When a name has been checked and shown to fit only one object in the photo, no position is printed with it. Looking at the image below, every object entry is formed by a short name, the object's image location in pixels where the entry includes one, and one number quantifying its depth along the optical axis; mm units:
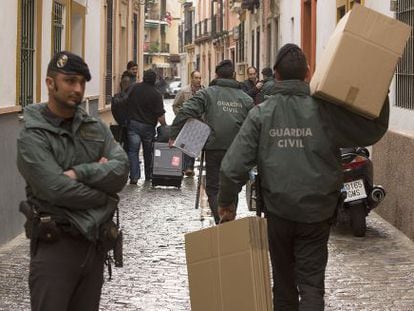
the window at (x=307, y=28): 20250
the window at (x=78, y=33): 15617
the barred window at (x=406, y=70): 11086
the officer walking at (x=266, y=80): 14930
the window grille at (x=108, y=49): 21984
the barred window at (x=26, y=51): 10905
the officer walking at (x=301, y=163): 5508
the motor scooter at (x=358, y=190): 10375
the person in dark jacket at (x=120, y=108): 15852
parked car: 70450
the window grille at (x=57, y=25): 12934
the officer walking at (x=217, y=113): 9758
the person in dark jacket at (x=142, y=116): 15609
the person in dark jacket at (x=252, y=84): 17928
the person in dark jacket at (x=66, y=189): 4449
